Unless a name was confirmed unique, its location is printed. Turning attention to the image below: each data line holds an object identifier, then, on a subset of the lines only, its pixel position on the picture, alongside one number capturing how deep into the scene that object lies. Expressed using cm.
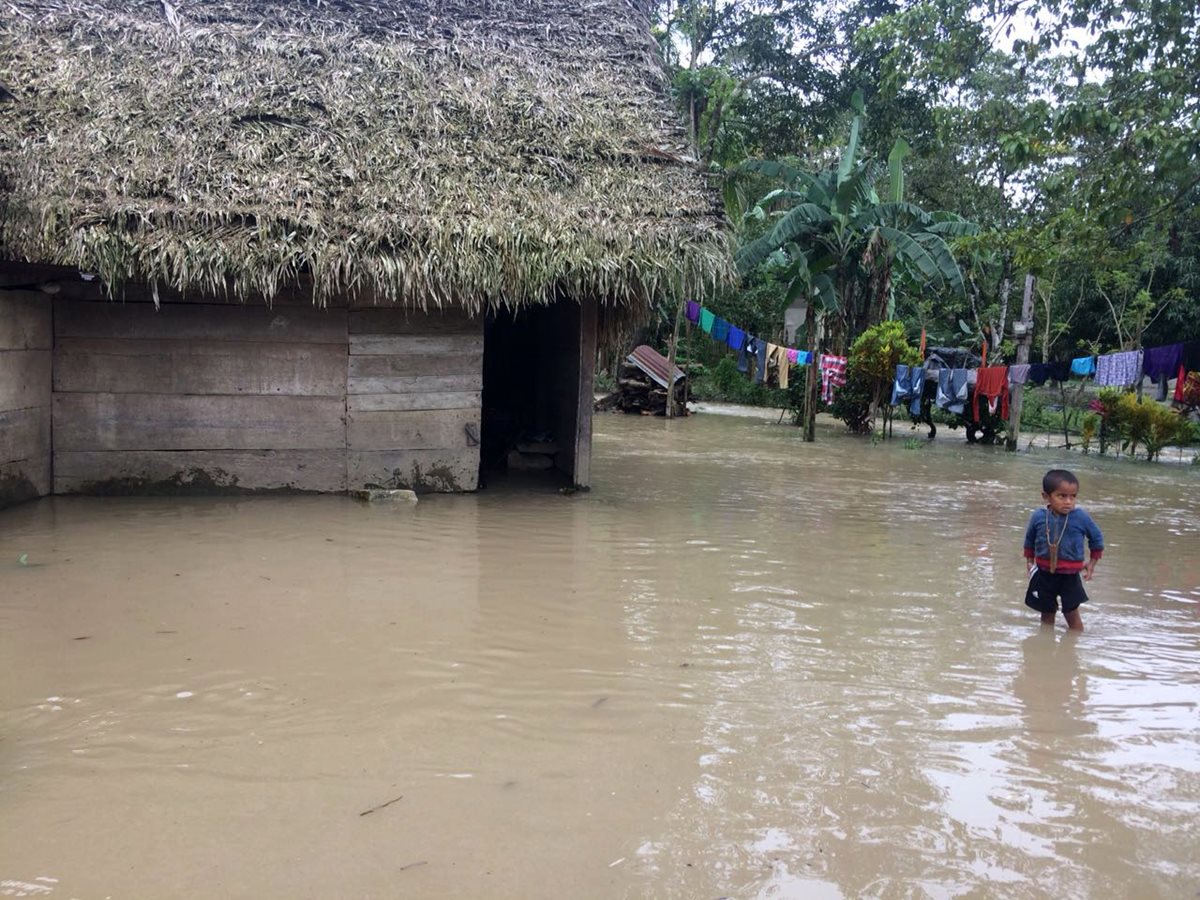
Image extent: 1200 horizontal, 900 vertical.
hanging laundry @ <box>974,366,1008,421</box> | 1473
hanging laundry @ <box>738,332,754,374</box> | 1884
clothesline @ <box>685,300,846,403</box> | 1706
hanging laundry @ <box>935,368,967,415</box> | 1545
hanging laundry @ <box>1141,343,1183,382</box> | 1224
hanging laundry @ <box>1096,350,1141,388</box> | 1296
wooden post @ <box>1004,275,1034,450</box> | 1445
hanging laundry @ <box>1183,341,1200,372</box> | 1202
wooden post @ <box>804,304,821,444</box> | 1531
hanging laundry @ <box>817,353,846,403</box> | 1695
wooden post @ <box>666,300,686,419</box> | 1839
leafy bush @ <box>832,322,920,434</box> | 1596
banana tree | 1579
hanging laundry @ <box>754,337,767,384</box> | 1828
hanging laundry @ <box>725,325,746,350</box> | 1880
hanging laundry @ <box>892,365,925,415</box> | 1579
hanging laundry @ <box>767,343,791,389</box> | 1781
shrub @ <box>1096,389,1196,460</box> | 1355
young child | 512
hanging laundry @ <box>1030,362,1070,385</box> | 1383
